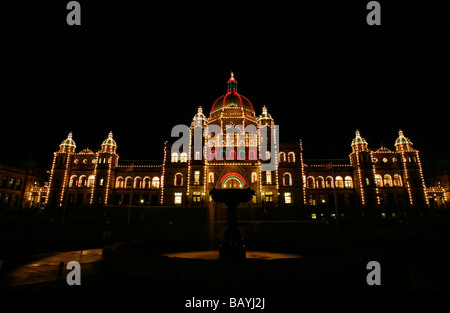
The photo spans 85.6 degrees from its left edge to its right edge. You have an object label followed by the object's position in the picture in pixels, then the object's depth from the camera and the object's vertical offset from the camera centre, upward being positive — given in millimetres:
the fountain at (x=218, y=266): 6520 -1434
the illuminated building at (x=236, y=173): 48844 +8882
